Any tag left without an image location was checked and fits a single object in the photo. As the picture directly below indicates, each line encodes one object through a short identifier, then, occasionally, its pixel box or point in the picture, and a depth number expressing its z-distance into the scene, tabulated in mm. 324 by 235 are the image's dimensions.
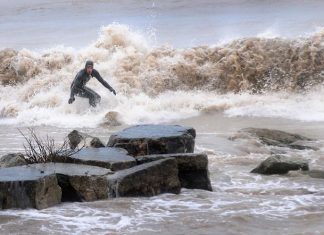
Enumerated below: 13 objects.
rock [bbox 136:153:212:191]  15242
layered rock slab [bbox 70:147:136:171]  15086
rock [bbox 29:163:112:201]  14117
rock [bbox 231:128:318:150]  21172
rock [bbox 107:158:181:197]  14281
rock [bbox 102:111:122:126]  28642
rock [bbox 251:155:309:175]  16953
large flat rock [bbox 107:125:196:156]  16422
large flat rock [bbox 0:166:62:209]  13297
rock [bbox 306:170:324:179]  16437
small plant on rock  15547
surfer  27719
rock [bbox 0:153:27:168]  15758
